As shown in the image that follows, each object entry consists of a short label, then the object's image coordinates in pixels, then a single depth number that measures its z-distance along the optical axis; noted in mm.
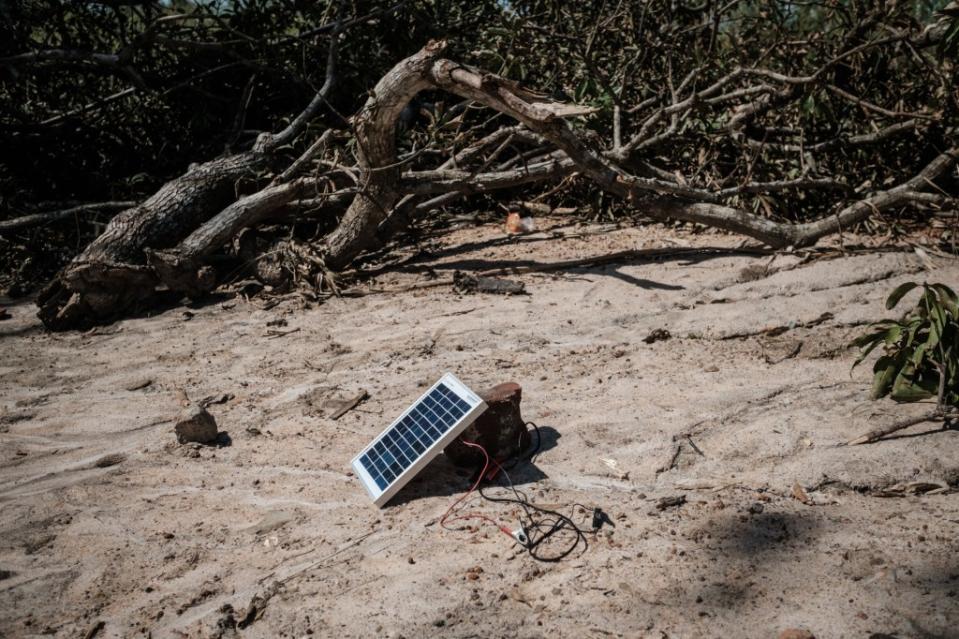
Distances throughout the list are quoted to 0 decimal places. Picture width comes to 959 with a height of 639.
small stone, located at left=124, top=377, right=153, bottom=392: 3816
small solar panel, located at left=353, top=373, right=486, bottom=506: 2596
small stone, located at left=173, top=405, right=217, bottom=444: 3139
